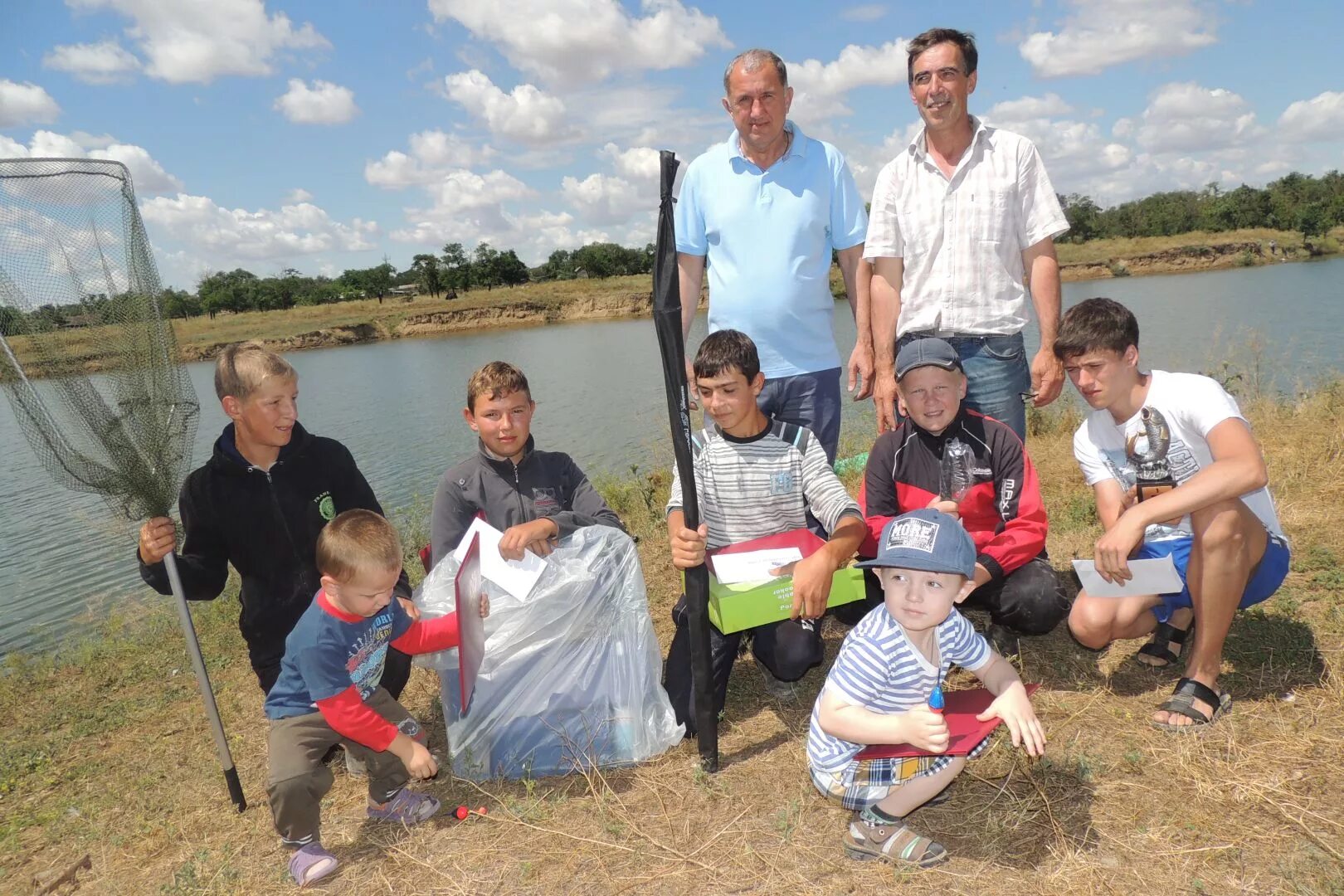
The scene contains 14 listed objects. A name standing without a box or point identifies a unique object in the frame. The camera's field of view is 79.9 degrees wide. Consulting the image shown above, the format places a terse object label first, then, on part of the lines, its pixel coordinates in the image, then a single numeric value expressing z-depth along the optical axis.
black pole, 2.55
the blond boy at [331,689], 2.49
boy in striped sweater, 3.08
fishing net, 2.93
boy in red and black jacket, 3.11
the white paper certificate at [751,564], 2.89
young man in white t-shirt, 2.70
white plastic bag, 2.88
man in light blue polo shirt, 3.64
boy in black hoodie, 3.11
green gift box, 2.73
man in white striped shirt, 3.45
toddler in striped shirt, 2.07
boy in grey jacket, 3.28
